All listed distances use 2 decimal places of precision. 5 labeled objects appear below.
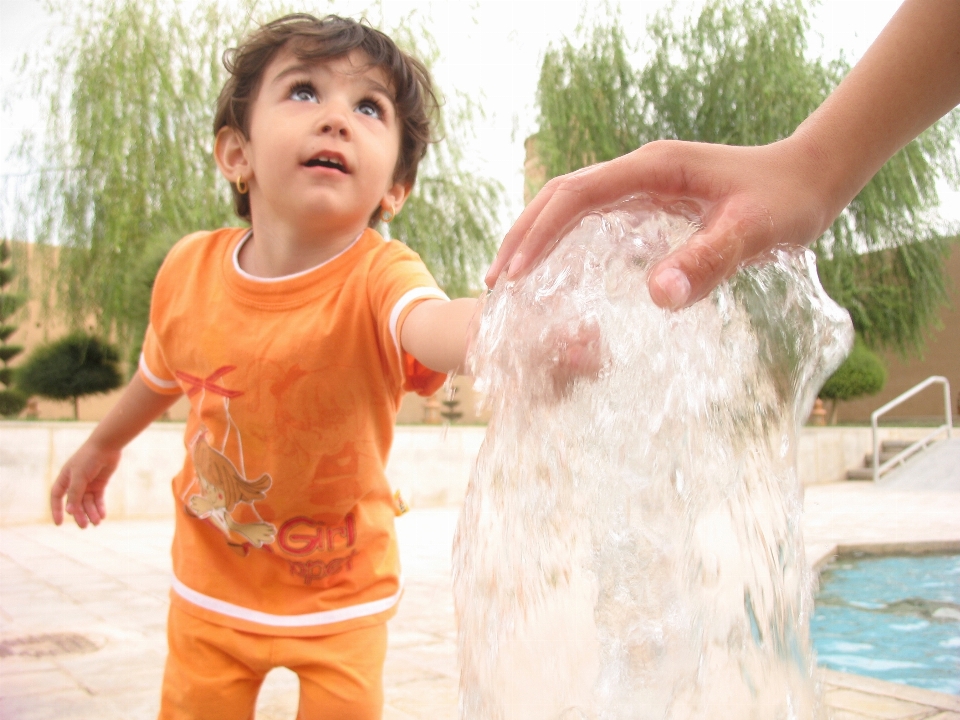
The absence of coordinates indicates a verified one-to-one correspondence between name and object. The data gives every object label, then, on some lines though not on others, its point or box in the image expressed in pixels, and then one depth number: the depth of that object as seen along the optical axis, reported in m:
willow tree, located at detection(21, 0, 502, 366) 7.86
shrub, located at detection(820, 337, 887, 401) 12.54
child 1.36
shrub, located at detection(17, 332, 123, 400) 9.59
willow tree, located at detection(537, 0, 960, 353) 10.21
